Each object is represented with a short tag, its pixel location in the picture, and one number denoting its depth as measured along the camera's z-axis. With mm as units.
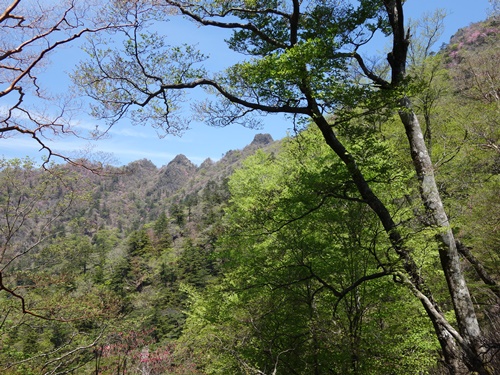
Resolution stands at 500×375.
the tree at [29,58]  3252
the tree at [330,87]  3922
